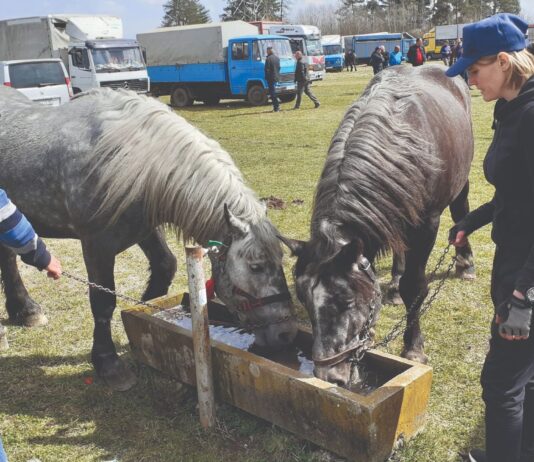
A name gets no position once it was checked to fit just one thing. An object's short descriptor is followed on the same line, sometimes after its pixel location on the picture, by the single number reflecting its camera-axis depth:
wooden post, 3.02
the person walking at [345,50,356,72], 42.59
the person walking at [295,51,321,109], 19.19
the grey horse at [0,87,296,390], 3.20
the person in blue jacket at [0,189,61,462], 2.35
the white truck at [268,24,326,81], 31.73
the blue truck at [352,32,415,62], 47.31
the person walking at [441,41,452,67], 27.73
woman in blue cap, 2.07
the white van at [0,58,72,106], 14.99
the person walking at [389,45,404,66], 21.38
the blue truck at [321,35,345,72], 44.28
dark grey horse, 2.73
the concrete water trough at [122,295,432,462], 2.61
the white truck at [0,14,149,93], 20.42
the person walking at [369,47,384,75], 22.61
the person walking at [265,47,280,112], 18.84
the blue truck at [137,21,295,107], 20.67
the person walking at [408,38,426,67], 19.21
